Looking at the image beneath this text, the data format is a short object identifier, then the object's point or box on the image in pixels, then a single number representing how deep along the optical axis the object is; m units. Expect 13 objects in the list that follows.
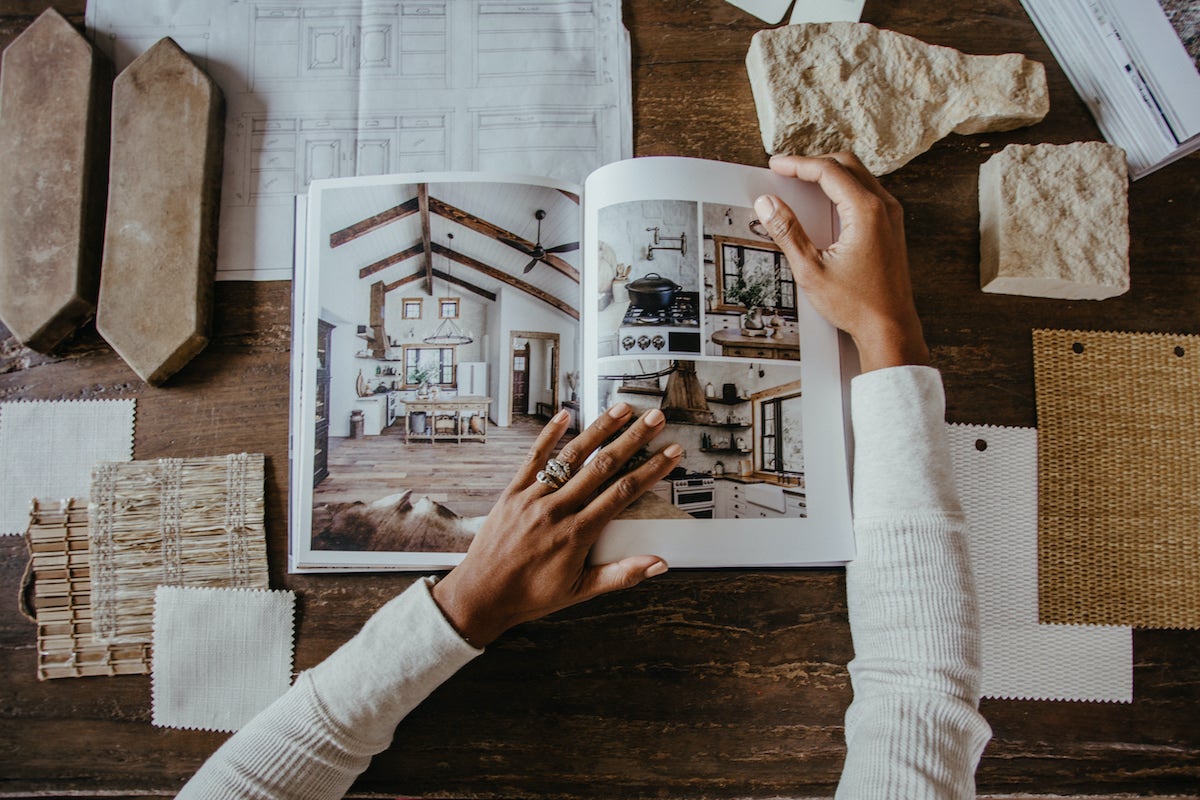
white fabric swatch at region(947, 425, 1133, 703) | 0.73
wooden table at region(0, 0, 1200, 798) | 0.72
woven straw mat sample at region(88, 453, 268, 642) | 0.73
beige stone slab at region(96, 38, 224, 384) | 0.73
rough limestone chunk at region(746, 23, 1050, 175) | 0.74
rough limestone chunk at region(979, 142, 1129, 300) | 0.73
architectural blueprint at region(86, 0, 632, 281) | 0.79
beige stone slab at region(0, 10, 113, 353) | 0.73
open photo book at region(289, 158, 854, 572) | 0.68
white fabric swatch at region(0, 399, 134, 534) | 0.75
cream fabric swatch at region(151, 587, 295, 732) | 0.72
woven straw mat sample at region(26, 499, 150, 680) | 0.73
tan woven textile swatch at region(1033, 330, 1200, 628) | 0.74
